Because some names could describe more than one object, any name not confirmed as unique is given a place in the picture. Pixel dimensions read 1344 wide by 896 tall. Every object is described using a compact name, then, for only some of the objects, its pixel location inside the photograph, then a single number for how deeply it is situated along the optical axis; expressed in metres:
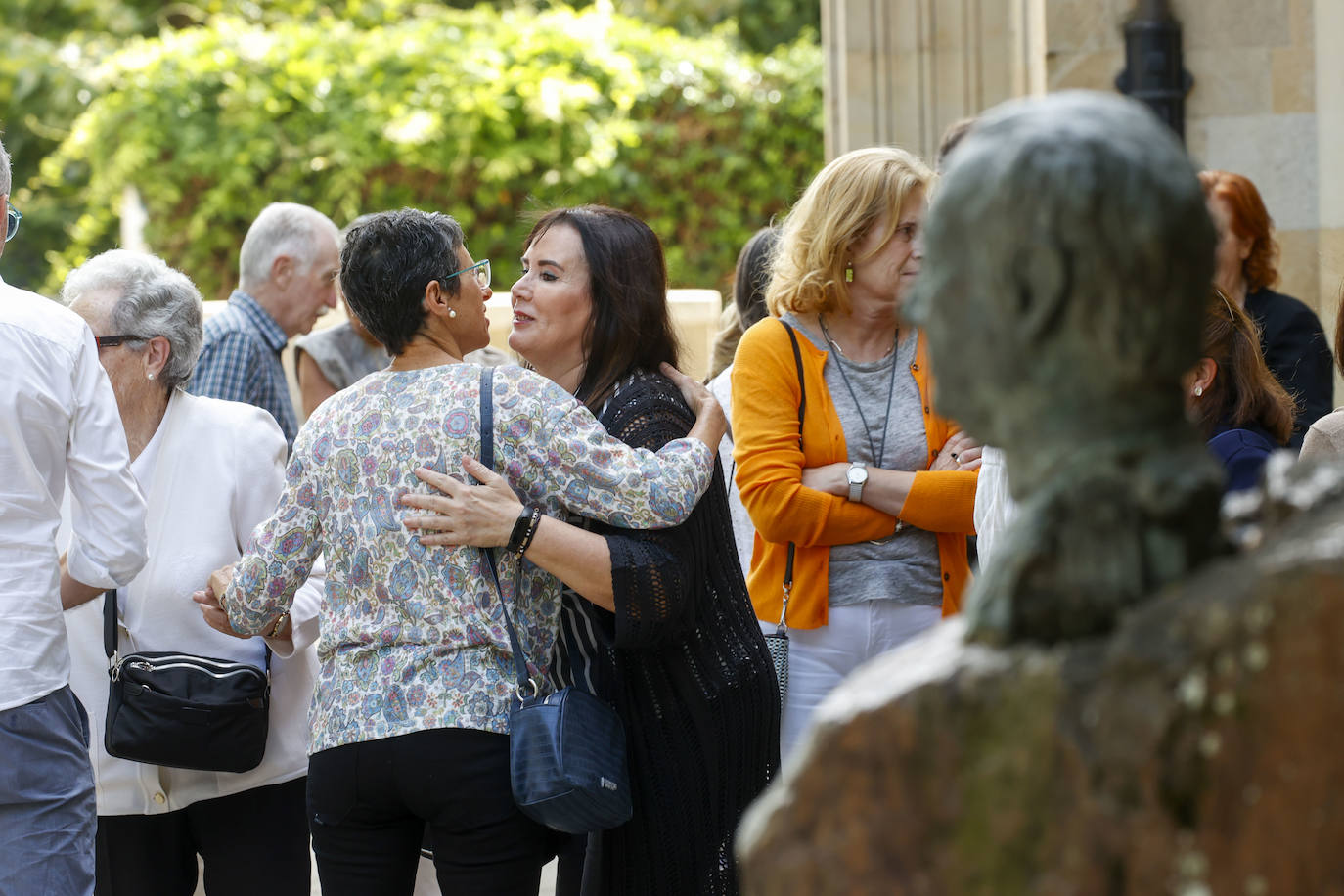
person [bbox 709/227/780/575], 8.98
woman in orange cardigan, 6.50
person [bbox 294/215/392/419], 10.86
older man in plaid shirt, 9.70
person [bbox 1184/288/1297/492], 5.87
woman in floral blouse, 5.05
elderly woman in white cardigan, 6.45
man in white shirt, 5.32
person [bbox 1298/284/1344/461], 5.87
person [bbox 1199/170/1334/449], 8.45
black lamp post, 11.51
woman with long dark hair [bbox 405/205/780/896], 5.38
